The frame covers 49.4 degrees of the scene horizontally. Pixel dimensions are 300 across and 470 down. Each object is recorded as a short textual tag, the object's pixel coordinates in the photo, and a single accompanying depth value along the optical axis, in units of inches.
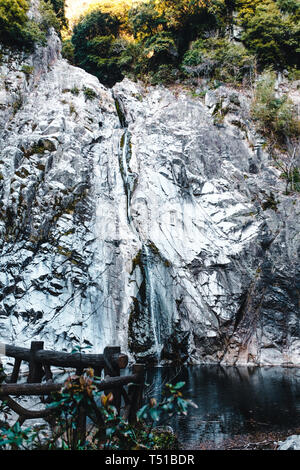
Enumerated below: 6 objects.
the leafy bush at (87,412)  125.6
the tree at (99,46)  1235.9
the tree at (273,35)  1081.1
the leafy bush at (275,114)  924.0
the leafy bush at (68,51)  1288.1
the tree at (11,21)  911.0
